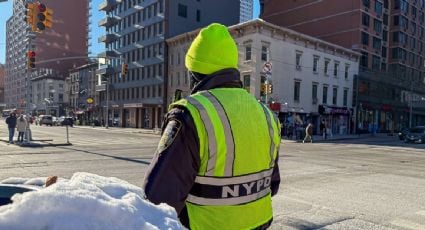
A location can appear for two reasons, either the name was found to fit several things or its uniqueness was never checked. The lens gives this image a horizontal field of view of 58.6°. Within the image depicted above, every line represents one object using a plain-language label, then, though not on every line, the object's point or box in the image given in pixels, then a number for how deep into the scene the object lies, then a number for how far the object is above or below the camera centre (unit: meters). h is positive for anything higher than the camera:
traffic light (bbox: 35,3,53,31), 16.05 +4.01
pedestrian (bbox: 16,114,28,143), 20.59 -0.79
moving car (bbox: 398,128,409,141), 35.77 -1.53
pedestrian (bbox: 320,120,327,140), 33.82 -1.06
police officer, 1.62 -0.16
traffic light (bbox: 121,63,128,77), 32.28 +3.78
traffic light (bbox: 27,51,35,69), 21.14 +2.89
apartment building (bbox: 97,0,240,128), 50.72 +10.29
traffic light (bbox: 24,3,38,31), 16.12 +4.17
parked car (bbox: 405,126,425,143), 31.30 -1.33
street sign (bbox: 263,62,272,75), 26.91 +3.37
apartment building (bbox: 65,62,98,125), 67.77 +3.60
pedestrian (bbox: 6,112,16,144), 20.81 -0.77
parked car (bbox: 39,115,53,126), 58.23 -1.39
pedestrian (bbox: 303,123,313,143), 29.08 -1.33
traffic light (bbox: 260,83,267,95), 28.38 +2.06
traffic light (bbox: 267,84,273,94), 28.12 +2.01
